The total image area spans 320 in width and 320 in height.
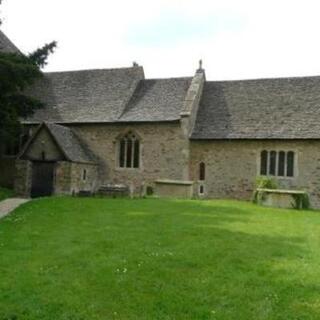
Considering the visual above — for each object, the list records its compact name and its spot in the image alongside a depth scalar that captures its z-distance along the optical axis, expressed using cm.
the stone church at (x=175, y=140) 2061
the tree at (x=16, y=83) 1533
